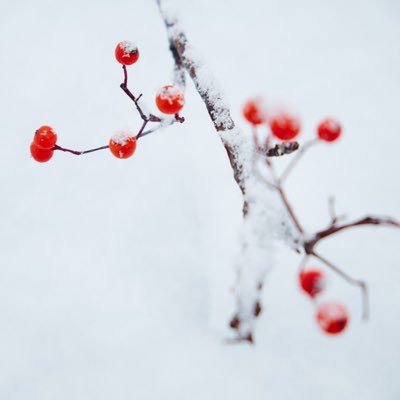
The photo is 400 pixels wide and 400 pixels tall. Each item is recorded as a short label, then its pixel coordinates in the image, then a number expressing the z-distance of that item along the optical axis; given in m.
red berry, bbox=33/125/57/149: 0.32
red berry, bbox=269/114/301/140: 0.30
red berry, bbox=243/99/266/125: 0.31
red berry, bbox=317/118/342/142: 0.31
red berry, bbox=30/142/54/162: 0.32
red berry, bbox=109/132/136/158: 0.31
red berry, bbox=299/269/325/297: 0.30
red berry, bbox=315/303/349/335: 0.29
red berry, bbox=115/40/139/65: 0.32
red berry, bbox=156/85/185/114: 0.30
